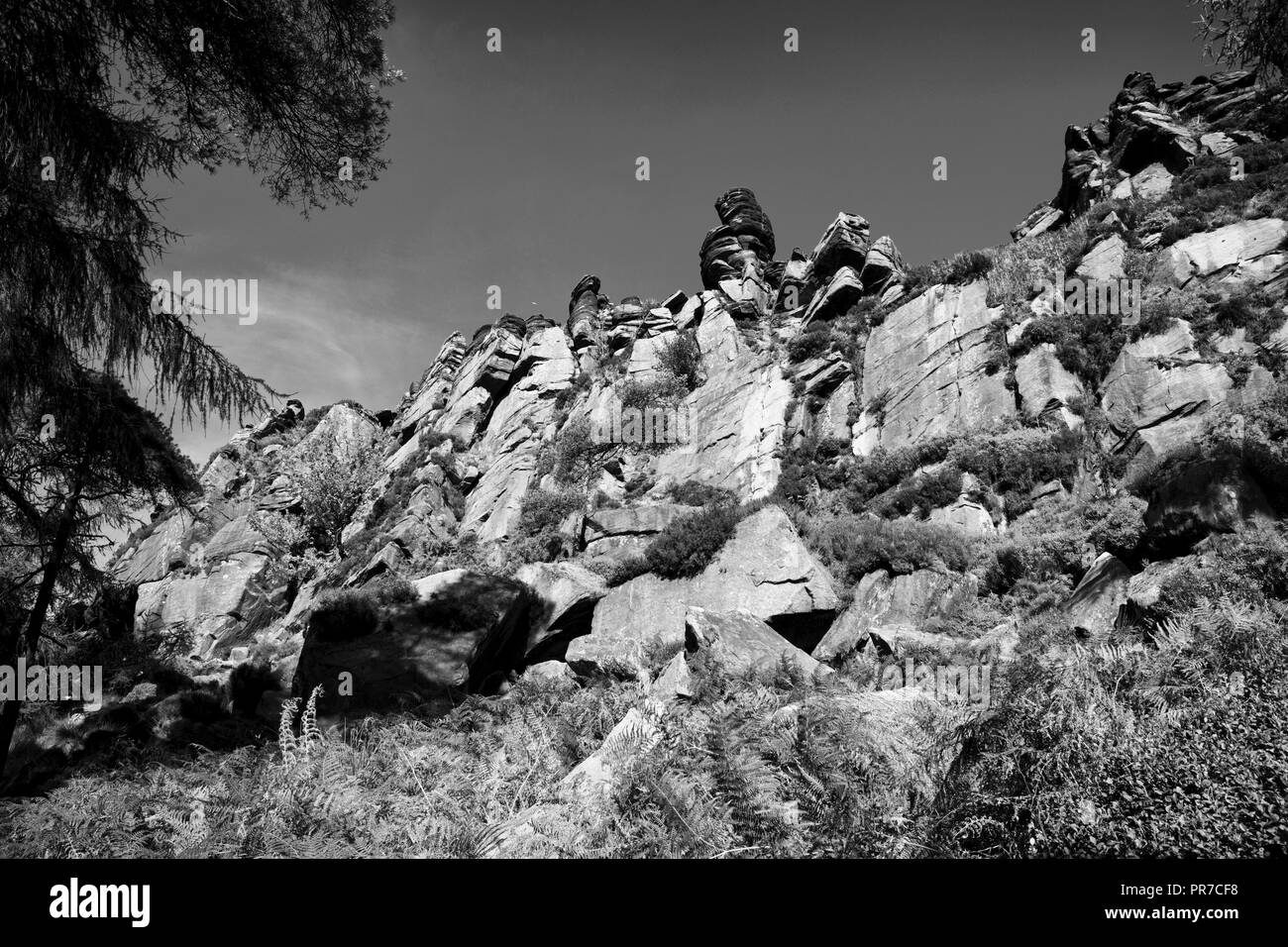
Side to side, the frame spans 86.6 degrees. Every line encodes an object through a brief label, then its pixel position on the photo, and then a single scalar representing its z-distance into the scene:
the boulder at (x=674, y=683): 7.56
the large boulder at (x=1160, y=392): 14.70
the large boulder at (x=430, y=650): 10.53
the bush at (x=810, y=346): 26.09
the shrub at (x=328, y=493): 32.72
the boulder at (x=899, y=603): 11.12
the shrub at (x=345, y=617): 11.71
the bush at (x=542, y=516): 21.33
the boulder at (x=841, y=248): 30.30
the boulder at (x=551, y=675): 10.44
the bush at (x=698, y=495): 20.94
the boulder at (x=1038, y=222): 30.87
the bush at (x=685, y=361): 28.53
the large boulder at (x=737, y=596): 11.81
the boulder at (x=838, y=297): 28.62
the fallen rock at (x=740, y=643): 8.29
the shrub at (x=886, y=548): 12.41
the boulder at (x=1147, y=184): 26.23
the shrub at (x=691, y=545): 13.68
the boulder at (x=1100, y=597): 7.74
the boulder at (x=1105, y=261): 21.38
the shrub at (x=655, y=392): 28.05
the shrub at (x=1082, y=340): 18.00
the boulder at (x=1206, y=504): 7.40
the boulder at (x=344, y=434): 38.84
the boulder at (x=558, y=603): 13.06
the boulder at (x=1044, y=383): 17.55
